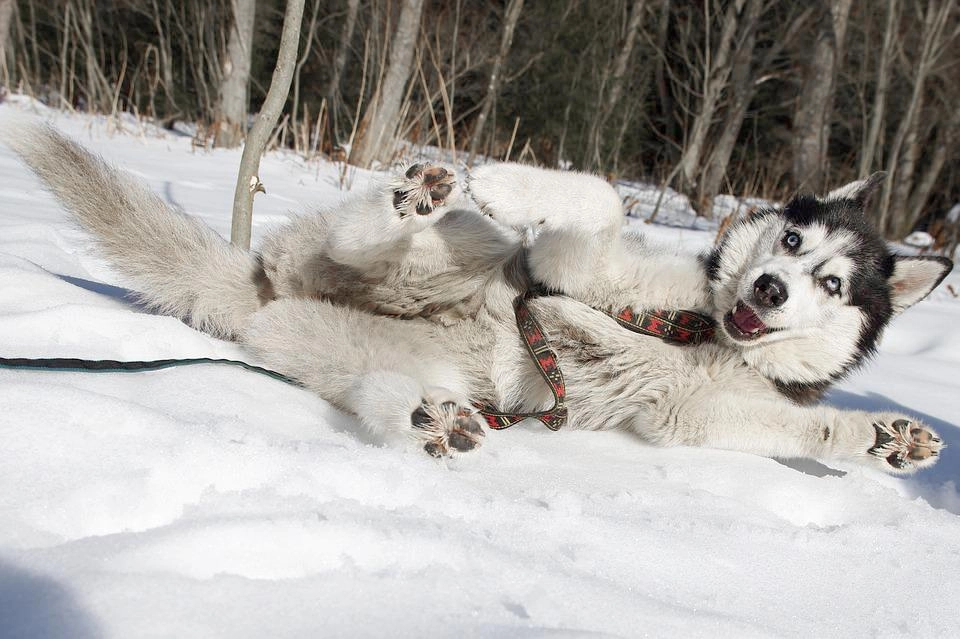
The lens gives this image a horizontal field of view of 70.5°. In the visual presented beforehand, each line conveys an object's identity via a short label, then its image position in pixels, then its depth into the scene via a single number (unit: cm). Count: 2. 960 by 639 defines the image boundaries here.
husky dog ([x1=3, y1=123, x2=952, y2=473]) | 192
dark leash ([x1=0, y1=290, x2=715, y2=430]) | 195
